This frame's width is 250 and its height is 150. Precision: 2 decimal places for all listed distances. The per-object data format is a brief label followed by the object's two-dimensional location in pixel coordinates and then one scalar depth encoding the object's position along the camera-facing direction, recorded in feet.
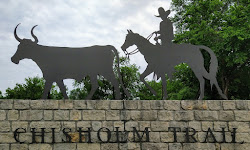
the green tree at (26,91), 81.35
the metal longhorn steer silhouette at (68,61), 29.76
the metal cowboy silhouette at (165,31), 32.78
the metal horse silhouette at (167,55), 31.94
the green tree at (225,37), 56.95
